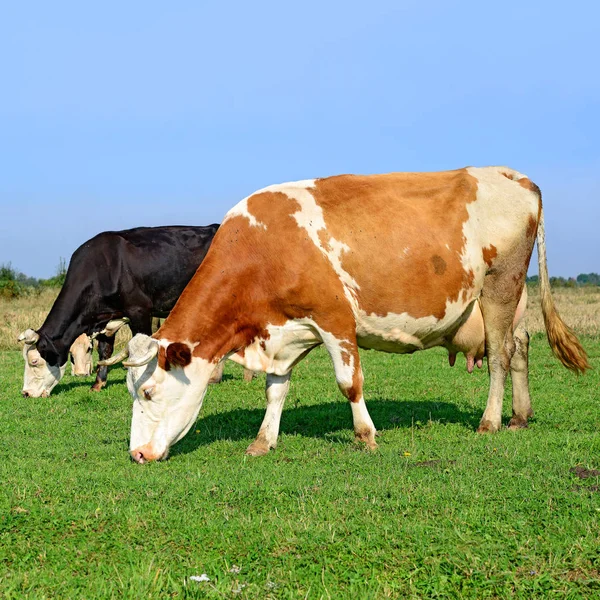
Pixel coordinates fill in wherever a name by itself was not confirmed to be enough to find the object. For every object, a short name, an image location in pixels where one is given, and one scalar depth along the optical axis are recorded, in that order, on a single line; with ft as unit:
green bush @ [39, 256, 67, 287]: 112.58
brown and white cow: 24.16
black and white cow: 39.09
